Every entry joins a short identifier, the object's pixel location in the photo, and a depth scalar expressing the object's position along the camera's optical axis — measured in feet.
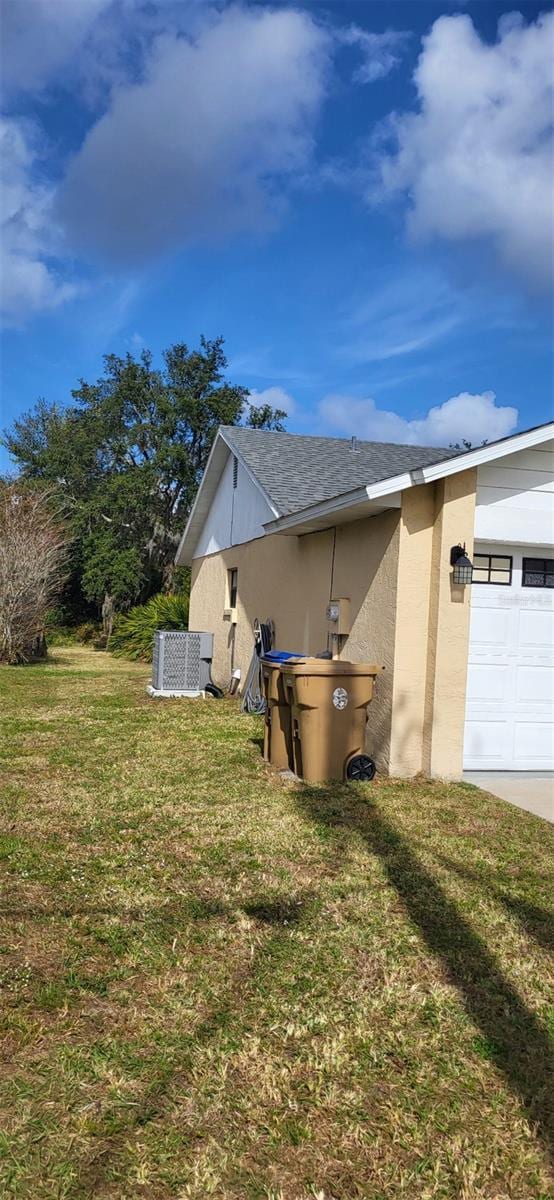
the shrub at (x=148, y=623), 69.56
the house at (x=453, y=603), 23.56
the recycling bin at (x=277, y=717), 24.59
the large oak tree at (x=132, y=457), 92.99
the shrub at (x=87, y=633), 93.77
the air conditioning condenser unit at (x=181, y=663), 43.86
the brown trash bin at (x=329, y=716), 22.72
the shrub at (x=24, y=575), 57.88
